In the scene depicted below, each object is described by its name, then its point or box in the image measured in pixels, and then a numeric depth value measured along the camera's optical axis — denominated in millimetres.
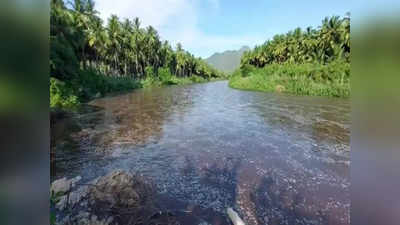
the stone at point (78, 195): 3288
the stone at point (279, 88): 24359
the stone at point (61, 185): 3479
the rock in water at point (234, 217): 2938
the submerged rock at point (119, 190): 3379
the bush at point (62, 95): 11836
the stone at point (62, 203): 3086
